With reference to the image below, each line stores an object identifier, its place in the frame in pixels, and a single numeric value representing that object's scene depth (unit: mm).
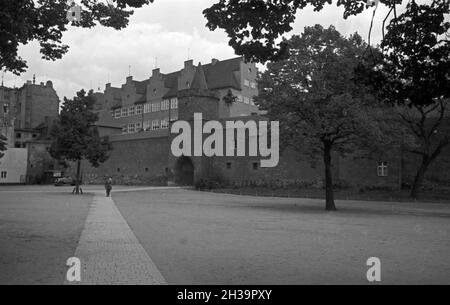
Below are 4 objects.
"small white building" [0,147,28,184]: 78938
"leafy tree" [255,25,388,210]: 24891
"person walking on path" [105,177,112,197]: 36381
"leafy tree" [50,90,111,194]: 40156
